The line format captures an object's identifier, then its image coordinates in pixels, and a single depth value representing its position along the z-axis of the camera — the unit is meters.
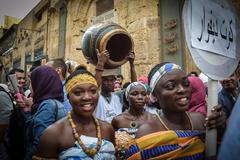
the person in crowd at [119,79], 6.19
